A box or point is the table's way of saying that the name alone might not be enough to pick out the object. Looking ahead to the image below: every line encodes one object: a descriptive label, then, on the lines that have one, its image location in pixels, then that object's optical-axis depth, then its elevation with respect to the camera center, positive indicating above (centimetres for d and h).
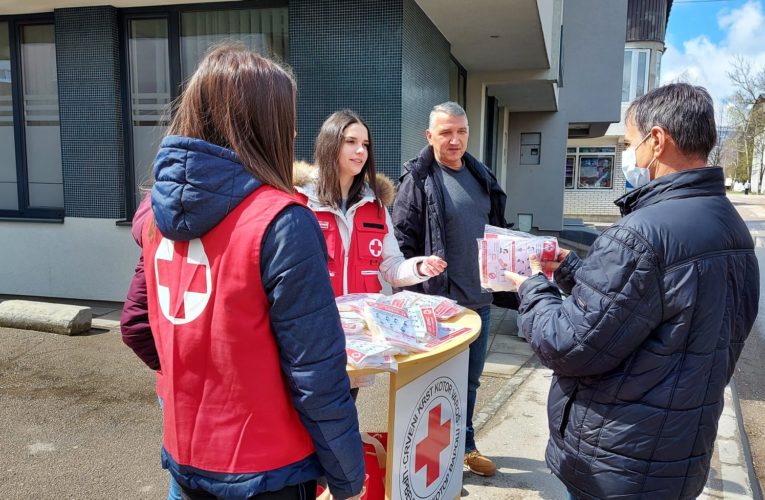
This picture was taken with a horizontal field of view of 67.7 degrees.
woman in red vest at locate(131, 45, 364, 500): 121 -27
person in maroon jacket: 161 -39
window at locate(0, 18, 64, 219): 648 +70
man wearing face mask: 145 -36
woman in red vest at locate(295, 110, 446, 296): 251 -12
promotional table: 193 -88
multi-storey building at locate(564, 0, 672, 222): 2478 +185
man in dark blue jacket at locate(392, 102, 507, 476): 294 -18
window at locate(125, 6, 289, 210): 575 +138
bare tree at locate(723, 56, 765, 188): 3706 +471
